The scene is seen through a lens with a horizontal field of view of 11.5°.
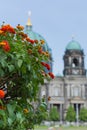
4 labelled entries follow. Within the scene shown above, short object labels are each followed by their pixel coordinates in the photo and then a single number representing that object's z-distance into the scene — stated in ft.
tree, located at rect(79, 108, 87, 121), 191.42
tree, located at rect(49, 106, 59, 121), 192.45
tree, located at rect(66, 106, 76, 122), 191.27
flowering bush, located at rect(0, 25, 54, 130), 16.99
